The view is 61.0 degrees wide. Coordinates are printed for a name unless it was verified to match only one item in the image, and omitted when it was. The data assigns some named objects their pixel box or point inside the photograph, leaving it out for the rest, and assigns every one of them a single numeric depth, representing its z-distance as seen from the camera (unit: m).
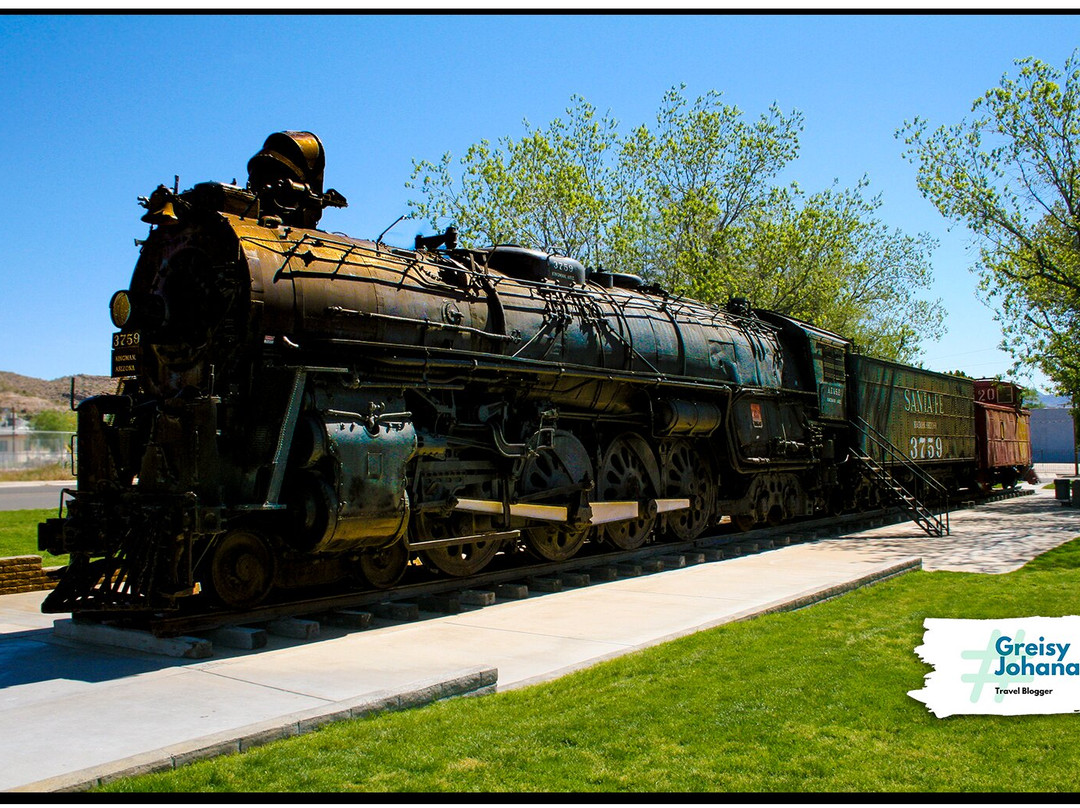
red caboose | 28.25
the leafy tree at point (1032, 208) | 24.81
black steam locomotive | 8.02
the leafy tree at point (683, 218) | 27.88
